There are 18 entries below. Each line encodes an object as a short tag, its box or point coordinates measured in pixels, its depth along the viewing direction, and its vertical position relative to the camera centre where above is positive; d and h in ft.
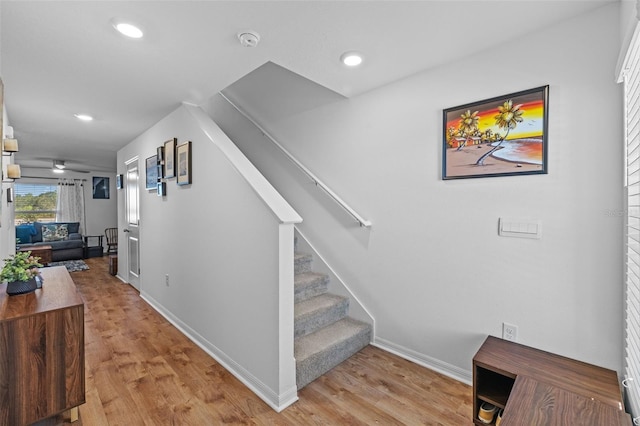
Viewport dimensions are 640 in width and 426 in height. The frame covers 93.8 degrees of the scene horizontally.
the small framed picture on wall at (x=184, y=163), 9.24 +1.47
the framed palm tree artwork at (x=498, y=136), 5.65 +1.49
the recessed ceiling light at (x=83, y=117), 10.67 +3.35
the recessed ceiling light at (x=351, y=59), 6.43 +3.32
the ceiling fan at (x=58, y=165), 21.22 +3.13
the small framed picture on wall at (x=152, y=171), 11.50 +1.48
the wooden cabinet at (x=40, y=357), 4.98 -2.60
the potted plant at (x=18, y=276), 5.94 -1.35
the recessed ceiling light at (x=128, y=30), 5.34 +3.29
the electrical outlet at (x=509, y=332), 6.07 -2.53
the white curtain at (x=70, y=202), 24.97 +0.59
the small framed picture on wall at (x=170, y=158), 10.11 +1.74
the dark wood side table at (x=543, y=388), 3.63 -2.73
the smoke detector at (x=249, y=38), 5.58 +3.26
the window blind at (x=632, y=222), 3.90 -0.19
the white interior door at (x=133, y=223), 13.83 -0.71
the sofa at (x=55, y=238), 21.77 -2.22
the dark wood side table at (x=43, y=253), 18.38 -2.72
